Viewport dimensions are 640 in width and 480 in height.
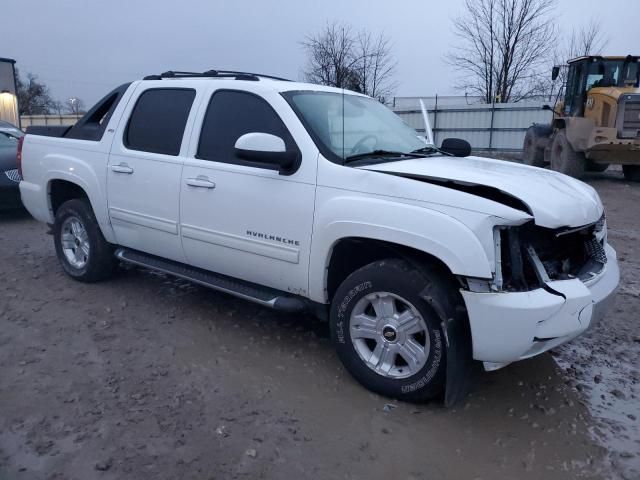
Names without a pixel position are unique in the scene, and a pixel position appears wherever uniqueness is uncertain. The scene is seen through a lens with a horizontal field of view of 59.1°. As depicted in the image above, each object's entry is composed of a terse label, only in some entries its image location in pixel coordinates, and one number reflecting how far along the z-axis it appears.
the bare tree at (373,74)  27.52
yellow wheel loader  12.42
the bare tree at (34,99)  54.59
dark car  8.29
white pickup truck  2.96
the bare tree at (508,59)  27.64
